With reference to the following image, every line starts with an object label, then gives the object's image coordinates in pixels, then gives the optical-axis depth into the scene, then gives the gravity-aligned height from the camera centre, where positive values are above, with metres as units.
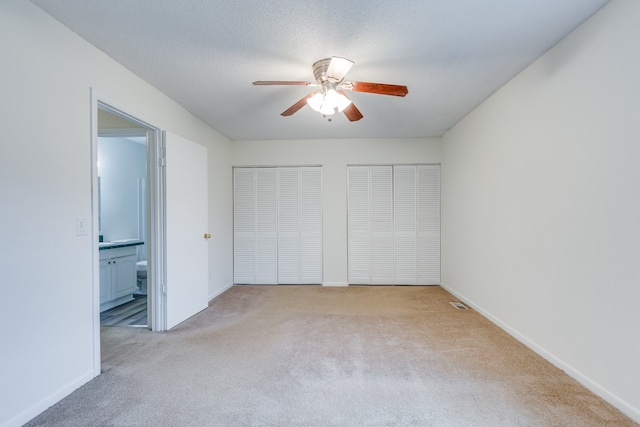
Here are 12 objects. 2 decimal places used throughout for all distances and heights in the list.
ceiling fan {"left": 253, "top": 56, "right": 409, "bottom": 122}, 2.01 +0.95
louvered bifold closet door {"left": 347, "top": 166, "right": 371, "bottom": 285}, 4.57 -0.12
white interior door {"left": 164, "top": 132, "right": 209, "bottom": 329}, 2.86 -0.15
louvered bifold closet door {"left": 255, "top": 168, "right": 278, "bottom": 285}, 4.62 -0.21
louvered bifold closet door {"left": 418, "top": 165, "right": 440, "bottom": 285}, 4.52 -0.19
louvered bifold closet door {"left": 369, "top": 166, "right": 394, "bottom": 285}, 4.55 -0.19
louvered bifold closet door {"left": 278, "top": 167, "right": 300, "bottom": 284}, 4.61 -0.20
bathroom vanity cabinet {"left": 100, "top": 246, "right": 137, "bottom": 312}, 3.43 -0.78
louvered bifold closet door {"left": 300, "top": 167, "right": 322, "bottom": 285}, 4.60 -0.26
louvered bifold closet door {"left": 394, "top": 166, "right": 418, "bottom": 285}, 4.54 -0.22
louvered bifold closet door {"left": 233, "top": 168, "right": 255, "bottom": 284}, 4.64 -0.23
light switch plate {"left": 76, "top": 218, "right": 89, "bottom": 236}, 1.90 -0.07
